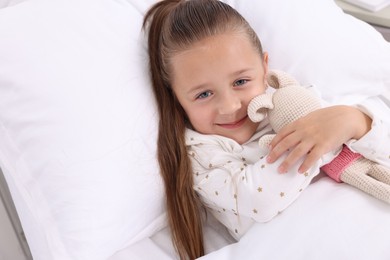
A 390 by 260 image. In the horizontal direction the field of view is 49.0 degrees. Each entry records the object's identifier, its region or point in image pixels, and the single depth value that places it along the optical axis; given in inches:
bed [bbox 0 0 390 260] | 29.5
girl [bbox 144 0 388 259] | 30.7
